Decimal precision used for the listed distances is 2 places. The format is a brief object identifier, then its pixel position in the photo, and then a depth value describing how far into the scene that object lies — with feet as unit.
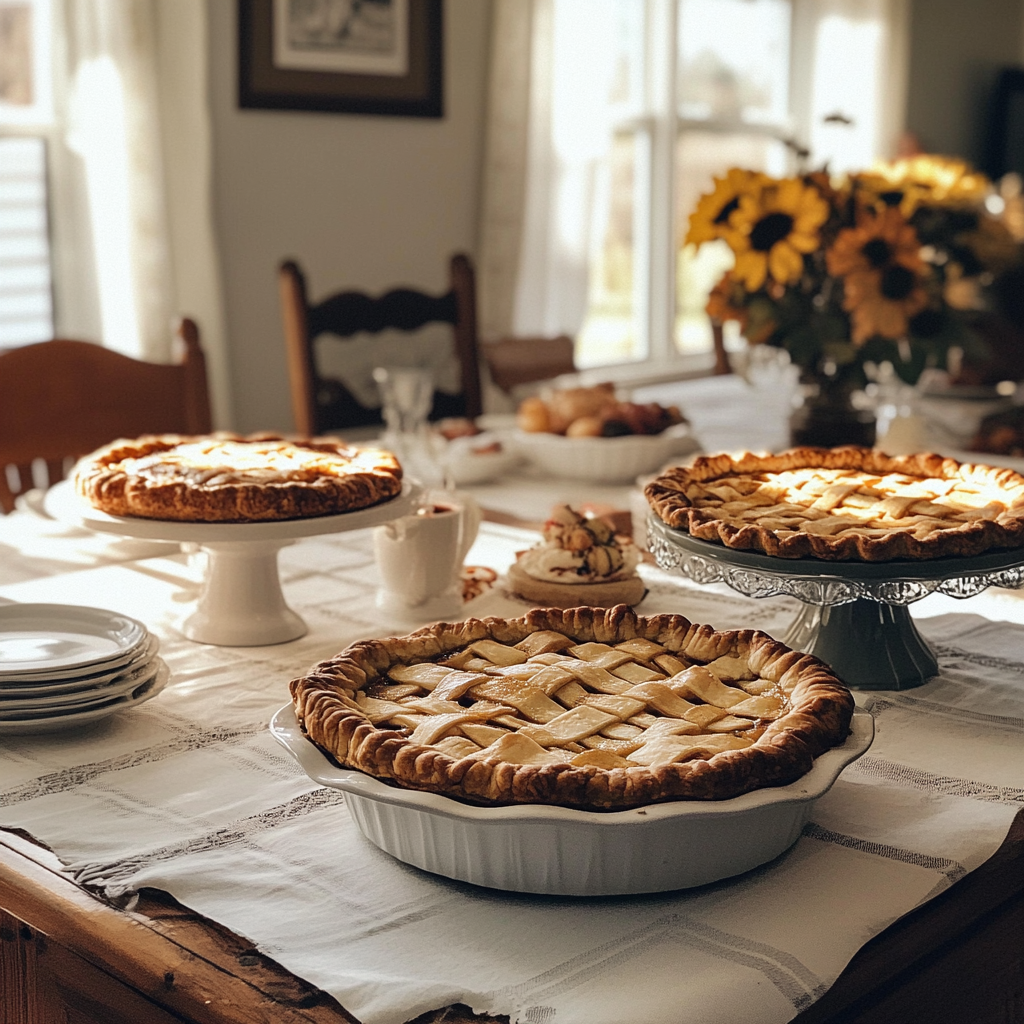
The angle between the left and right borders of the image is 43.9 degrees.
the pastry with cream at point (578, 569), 4.14
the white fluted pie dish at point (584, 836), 2.20
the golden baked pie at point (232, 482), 3.76
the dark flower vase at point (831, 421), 5.92
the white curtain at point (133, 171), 9.30
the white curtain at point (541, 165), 12.21
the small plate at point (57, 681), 3.15
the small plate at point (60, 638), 3.22
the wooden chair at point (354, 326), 7.97
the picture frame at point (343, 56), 10.60
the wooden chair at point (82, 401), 6.59
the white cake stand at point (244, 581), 3.83
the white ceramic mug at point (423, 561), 4.07
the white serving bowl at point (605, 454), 6.15
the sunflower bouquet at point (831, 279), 5.75
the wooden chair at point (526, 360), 9.20
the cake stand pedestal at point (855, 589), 3.18
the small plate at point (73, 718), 3.13
